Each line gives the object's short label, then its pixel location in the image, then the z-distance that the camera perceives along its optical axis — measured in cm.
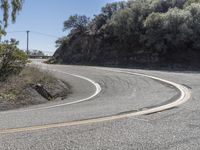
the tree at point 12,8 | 1172
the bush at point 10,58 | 1215
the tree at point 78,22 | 3008
